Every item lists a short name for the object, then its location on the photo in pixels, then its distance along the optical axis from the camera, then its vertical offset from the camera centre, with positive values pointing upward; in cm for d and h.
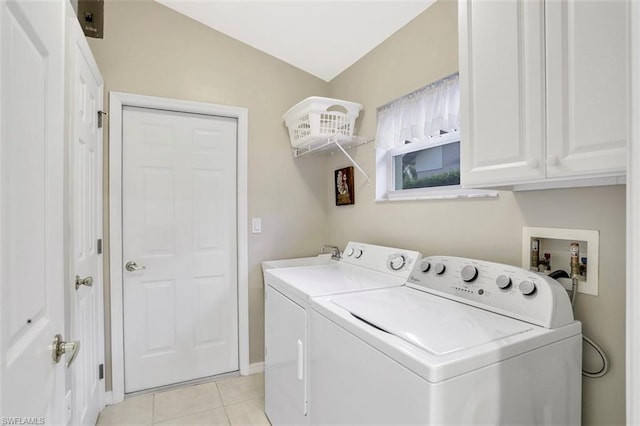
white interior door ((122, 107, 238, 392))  222 -25
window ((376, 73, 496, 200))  168 +41
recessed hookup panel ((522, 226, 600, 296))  112 -15
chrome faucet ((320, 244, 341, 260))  251 -32
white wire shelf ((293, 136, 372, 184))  225 +50
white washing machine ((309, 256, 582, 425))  86 -42
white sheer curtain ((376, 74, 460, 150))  165 +55
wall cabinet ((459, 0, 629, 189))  83 +35
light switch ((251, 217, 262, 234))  253 -10
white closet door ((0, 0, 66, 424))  57 +1
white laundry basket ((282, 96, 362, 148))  215 +64
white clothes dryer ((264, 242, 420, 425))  149 -46
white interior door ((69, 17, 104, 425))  144 -9
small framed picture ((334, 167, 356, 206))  247 +20
